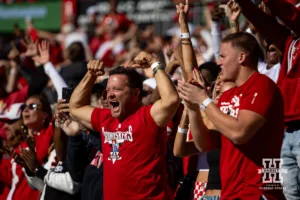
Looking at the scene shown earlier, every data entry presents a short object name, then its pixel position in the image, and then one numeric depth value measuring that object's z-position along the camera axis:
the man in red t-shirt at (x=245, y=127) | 10.54
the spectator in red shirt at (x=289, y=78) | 13.34
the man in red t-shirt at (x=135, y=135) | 12.11
